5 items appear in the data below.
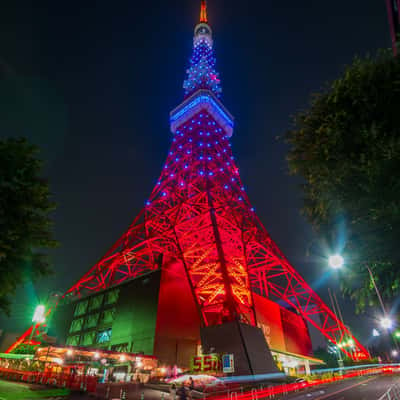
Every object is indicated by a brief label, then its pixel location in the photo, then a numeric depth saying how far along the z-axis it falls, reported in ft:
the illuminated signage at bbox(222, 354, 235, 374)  48.62
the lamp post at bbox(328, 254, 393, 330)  24.25
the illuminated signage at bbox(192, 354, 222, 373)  50.39
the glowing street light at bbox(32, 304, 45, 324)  67.16
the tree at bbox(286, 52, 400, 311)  20.80
